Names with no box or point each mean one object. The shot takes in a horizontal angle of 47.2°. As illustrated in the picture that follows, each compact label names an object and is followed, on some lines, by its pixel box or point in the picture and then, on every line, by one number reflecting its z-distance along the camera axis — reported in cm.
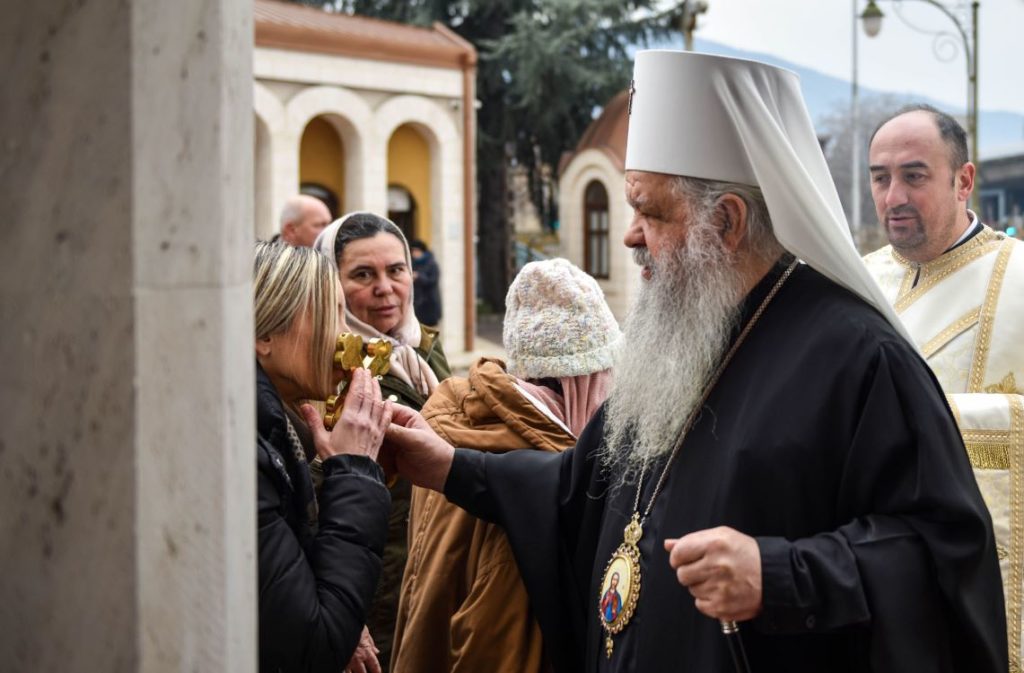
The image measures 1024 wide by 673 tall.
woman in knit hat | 286
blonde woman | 224
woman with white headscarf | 367
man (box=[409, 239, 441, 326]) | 1460
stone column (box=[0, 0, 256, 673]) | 145
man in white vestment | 325
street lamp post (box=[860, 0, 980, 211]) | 1599
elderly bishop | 207
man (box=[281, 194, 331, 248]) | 665
